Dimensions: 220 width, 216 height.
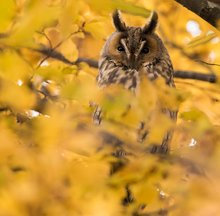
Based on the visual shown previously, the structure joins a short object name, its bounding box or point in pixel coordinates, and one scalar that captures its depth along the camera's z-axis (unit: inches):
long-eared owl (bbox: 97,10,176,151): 285.0
